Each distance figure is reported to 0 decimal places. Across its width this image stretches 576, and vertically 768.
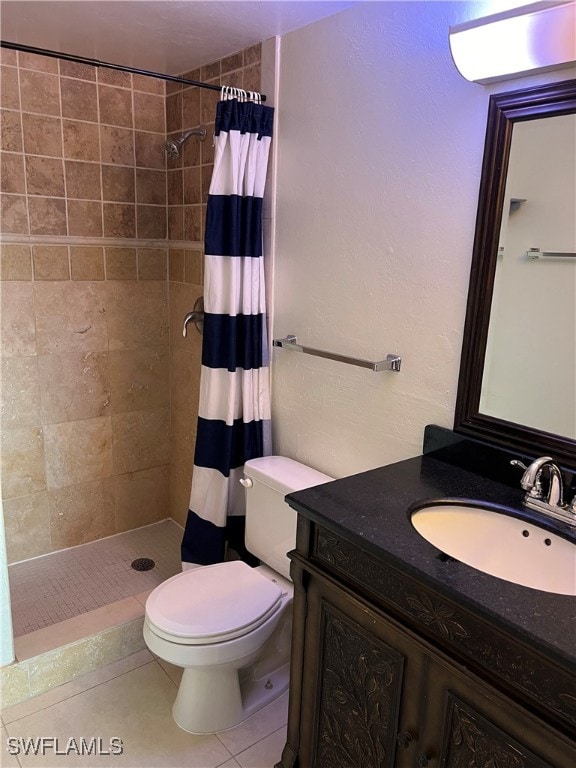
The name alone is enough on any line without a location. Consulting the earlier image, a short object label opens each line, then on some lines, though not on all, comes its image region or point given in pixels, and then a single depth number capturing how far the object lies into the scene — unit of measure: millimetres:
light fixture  1142
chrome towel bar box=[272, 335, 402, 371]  1696
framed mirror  1300
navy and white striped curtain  1968
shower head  2279
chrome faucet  1280
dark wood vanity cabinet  997
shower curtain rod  1593
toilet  1678
